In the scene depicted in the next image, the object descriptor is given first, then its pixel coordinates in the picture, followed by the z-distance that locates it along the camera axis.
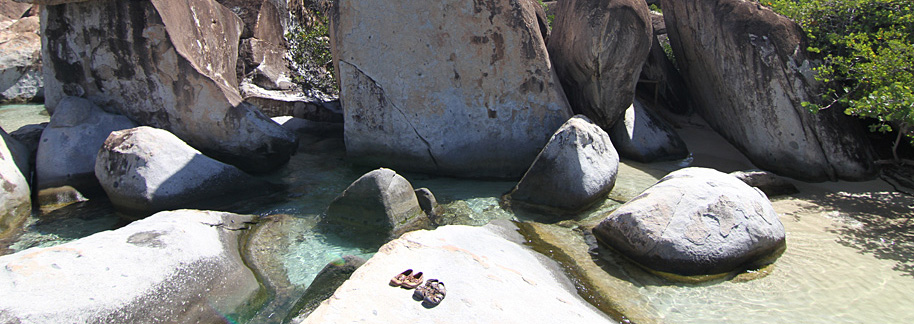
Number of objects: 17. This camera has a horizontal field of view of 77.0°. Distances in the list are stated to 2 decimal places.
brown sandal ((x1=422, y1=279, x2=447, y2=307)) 3.03
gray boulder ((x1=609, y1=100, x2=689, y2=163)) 7.31
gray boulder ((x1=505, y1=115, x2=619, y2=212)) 5.52
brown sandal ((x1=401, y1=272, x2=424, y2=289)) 3.17
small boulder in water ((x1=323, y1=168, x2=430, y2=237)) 5.05
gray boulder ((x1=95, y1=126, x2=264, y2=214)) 5.49
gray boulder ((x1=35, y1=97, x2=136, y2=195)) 6.05
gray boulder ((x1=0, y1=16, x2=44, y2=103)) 11.88
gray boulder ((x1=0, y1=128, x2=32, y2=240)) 5.17
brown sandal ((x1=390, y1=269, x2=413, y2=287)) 3.20
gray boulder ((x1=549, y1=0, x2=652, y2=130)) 6.75
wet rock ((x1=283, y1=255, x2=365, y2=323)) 3.58
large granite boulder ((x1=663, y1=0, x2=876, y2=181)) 6.25
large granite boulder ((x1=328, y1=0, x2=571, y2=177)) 6.71
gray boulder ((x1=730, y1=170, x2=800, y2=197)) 5.84
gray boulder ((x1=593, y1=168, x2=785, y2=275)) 4.17
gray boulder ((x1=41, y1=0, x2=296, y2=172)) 6.71
